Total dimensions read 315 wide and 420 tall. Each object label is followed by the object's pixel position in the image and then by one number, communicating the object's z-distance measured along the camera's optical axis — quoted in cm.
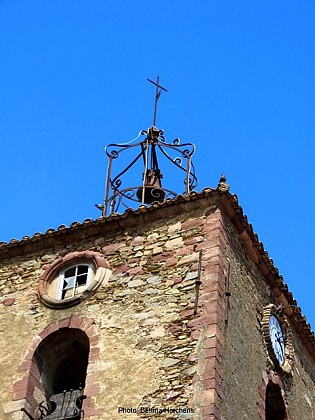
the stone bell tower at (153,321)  1398
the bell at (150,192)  1767
